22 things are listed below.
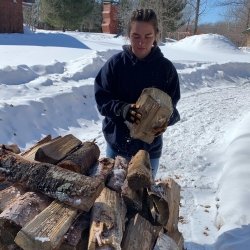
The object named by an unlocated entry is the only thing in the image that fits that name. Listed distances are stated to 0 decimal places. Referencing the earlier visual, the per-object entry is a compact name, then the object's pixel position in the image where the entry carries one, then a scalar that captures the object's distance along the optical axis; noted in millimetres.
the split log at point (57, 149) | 1587
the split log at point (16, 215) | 1272
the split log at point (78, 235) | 1264
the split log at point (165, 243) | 1487
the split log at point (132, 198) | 1487
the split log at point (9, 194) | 1402
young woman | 1696
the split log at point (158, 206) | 1526
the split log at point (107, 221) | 1215
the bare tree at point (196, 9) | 21274
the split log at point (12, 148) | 1672
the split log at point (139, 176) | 1474
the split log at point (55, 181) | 1338
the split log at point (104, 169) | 1591
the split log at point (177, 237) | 1673
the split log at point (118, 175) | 1545
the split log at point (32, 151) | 1652
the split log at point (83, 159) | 1551
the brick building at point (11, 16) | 12309
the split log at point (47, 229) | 1179
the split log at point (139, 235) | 1366
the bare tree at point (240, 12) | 25074
